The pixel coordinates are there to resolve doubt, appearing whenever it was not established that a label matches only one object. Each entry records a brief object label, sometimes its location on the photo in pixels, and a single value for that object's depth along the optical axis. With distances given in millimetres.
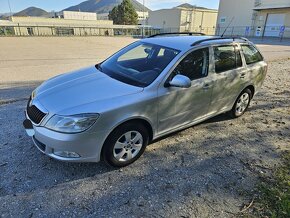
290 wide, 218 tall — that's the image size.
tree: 63322
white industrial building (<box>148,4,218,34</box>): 59656
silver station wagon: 2670
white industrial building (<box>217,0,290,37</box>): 35844
